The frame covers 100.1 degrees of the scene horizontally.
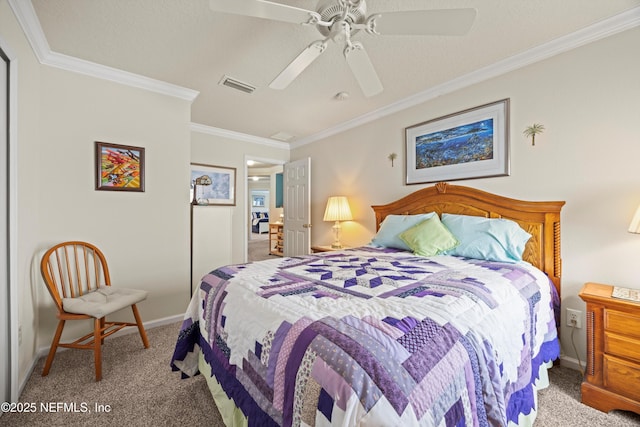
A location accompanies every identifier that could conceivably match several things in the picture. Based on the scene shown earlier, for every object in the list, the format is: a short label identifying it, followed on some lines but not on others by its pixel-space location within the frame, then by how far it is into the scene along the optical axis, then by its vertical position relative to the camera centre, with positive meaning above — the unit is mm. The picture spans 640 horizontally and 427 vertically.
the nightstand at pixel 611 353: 1450 -797
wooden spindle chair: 1840 -646
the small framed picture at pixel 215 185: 3891 +402
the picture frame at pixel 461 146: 2361 +654
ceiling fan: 1297 +996
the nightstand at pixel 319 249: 3524 -501
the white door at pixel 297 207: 4371 +80
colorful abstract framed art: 2431 +417
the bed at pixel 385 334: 771 -459
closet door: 1510 -168
